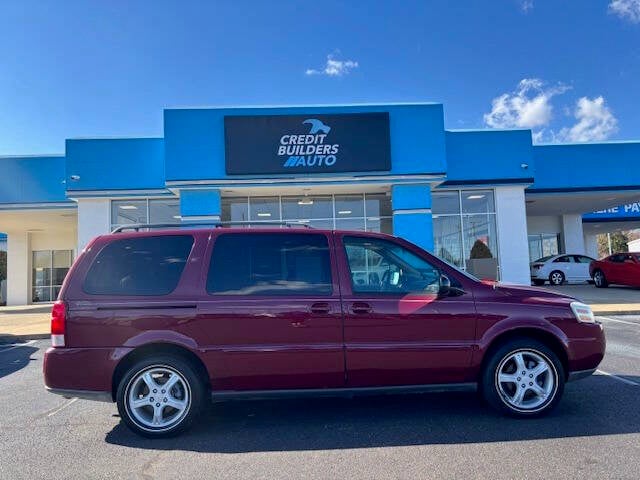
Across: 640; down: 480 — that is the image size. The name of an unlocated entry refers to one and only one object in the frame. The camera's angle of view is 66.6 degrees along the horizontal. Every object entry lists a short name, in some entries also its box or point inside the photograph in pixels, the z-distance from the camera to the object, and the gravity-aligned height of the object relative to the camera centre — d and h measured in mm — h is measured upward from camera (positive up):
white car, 21484 -488
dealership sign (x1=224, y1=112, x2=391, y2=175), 15570 +3995
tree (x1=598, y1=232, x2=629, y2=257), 68438 +1754
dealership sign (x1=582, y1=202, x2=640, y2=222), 29172 +2497
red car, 18016 -563
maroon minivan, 4395 -555
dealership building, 15633 +3107
